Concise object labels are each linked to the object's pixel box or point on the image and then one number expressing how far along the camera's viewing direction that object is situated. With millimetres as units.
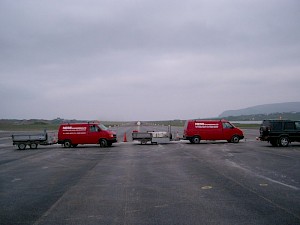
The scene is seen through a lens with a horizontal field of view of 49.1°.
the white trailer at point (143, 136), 28047
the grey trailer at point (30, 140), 25922
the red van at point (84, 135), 26266
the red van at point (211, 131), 27828
